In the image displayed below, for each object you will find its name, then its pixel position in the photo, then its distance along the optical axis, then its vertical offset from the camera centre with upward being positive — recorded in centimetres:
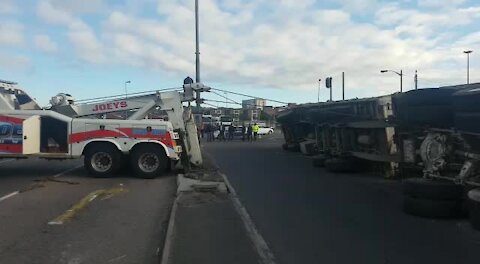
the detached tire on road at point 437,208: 905 -118
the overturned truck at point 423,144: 890 -21
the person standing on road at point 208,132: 4566 +29
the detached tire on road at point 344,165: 1709 -91
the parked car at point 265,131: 6334 +55
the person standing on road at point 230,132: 4691 +29
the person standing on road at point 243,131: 4543 +36
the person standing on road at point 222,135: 4612 +4
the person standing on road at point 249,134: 4475 +11
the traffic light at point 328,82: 3784 +356
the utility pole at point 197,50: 2781 +432
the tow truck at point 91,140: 1547 -11
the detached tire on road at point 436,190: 903 -89
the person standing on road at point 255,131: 4680 +37
